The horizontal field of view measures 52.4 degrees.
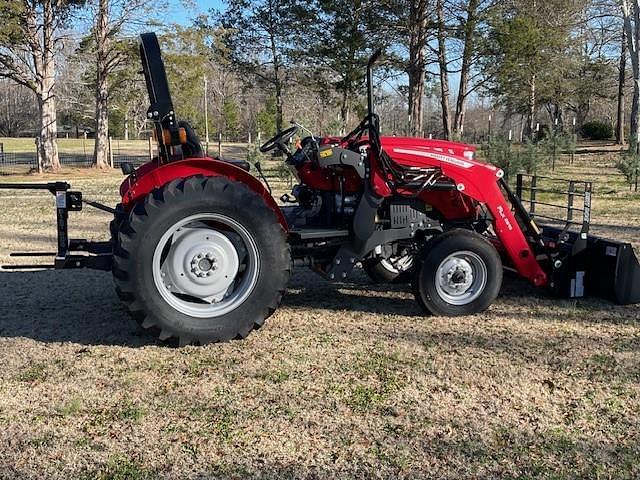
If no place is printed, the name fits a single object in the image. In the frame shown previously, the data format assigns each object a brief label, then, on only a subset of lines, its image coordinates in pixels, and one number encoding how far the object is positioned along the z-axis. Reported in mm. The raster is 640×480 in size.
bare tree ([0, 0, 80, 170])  22641
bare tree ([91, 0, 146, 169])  24875
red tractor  4305
